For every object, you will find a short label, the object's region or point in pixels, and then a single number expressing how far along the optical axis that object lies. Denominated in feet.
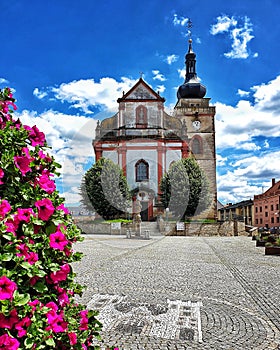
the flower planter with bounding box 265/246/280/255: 49.51
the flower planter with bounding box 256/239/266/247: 63.83
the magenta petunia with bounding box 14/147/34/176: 6.64
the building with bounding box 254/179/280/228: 198.39
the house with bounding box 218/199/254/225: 238.48
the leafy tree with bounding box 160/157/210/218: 117.91
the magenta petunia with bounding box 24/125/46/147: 7.44
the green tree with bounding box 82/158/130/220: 114.73
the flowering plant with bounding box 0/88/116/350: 5.85
